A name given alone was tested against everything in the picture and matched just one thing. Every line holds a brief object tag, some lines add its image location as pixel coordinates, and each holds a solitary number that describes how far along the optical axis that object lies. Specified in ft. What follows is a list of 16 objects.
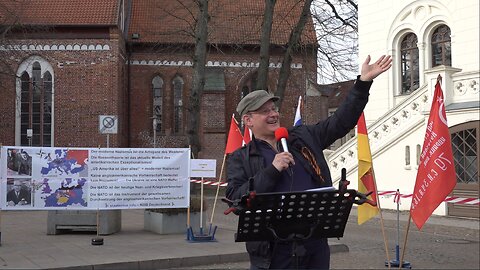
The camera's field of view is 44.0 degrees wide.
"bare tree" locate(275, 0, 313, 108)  61.52
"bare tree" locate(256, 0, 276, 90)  57.41
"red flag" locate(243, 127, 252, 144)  40.45
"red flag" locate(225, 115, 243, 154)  41.60
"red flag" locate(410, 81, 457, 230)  27.20
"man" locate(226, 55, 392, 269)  11.05
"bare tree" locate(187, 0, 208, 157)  51.44
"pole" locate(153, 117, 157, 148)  103.48
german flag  30.86
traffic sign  67.51
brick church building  97.35
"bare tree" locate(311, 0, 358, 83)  67.26
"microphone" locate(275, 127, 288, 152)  10.66
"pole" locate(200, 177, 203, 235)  39.37
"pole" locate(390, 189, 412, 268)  30.35
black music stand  10.07
